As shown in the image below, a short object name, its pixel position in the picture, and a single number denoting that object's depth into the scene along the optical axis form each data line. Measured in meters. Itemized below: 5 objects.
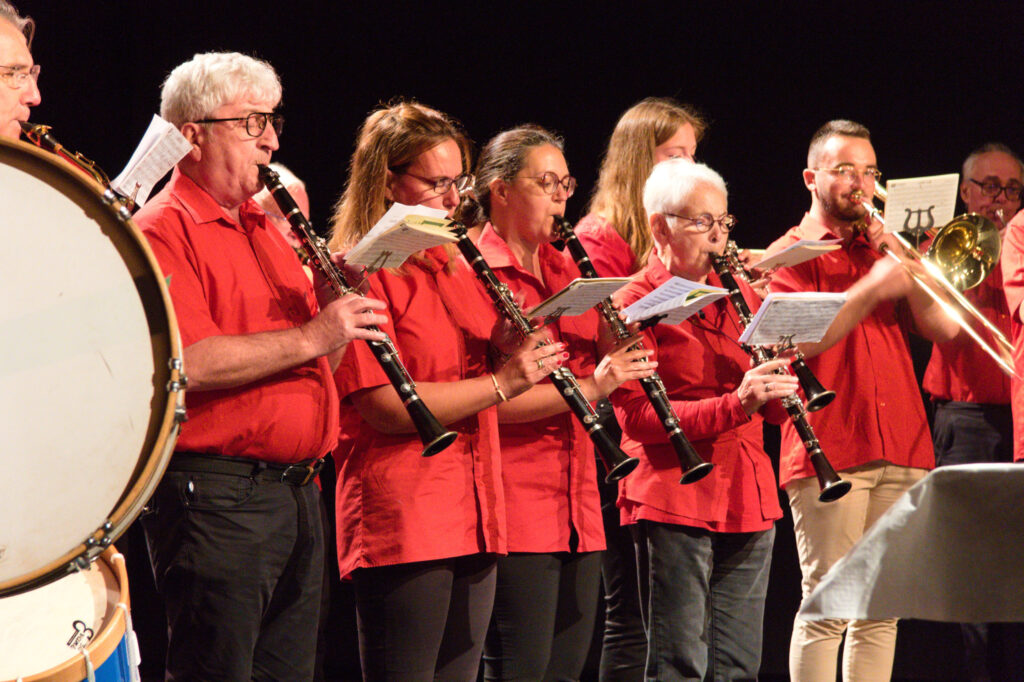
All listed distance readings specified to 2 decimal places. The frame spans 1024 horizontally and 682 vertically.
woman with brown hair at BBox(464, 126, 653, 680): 5.60
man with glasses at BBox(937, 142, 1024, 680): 8.59
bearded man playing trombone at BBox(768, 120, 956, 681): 6.82
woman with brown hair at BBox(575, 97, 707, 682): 7.36
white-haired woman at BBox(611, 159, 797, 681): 5.96
